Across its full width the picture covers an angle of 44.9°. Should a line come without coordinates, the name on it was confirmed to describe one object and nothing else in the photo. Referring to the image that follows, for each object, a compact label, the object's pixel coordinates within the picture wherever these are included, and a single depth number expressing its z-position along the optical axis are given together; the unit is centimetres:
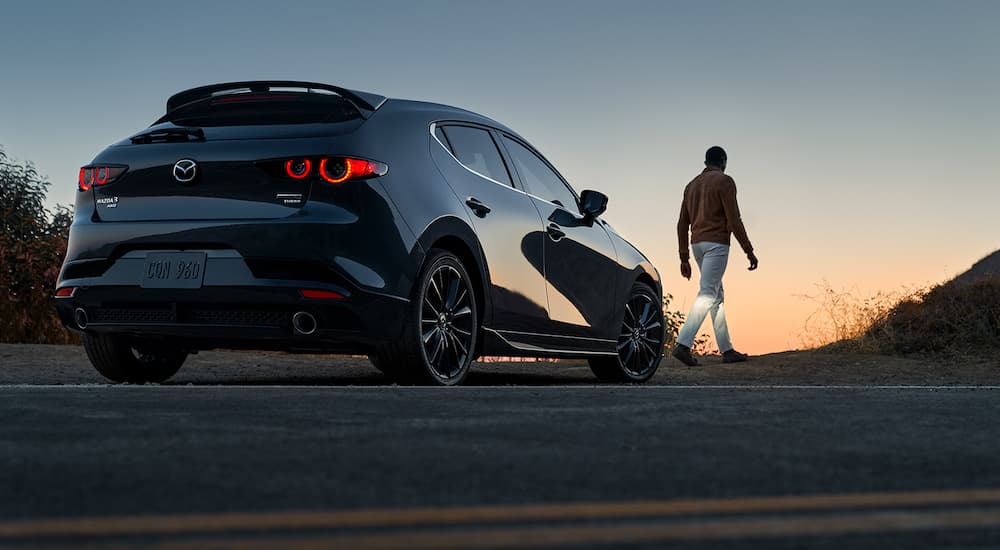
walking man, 1267
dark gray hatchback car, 649
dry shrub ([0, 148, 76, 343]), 1557
